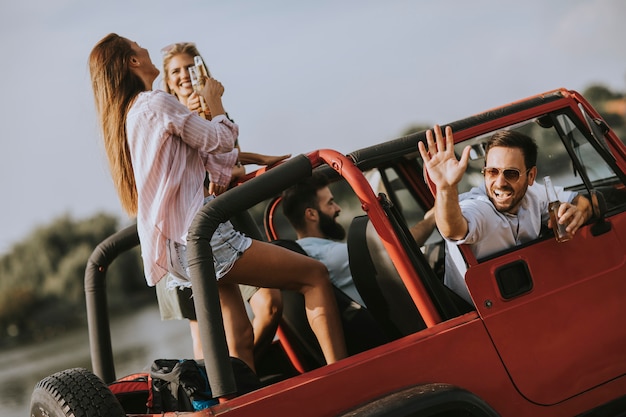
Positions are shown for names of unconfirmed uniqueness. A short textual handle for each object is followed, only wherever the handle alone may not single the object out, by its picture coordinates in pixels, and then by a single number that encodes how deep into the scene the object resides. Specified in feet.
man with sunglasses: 9.24
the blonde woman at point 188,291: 11.75
